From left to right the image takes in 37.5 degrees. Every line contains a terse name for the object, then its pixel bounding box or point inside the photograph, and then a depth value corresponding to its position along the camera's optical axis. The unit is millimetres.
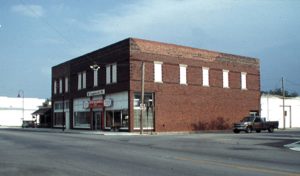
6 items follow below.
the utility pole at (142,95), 45688
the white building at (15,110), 106125
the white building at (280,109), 68625
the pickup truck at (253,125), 48844
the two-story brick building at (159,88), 49156
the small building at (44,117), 75750
